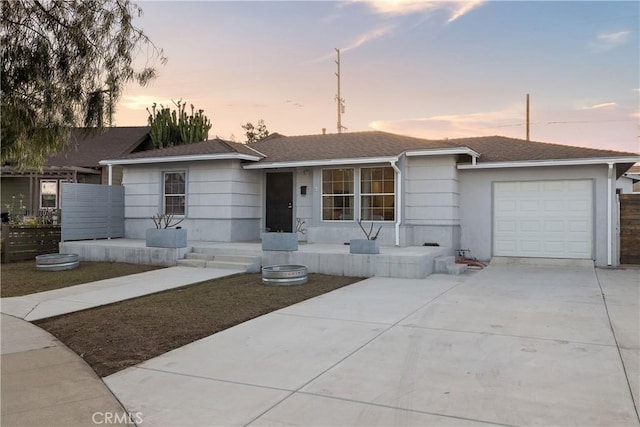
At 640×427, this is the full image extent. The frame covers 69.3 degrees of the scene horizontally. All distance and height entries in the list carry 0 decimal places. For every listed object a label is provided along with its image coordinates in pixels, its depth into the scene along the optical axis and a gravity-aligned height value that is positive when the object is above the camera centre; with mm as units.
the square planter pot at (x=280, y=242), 11445 -660
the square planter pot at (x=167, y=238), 12289 -618
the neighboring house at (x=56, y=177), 21562 +1764
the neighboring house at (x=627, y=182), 22569 +1816
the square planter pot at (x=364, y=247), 10742 -728
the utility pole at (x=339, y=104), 33250 +8143
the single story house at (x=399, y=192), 12508 +702
